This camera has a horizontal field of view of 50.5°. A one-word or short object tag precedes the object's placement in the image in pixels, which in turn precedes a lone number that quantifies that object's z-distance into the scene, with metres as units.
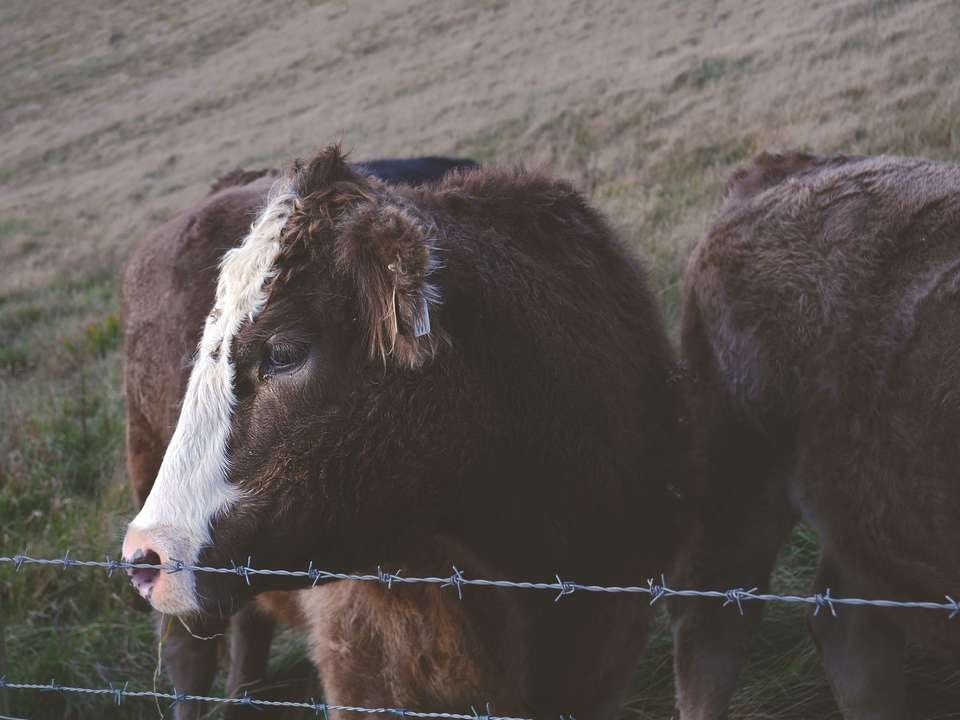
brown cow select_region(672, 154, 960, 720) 3.46
